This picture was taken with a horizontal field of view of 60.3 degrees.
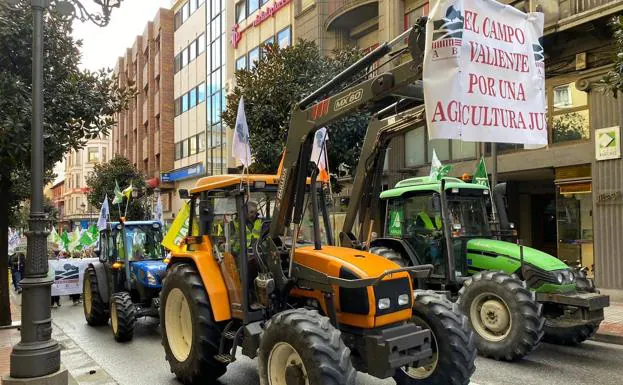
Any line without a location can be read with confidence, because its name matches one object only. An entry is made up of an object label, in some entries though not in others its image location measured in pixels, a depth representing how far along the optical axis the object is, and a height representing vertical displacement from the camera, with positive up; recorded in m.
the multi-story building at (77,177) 76.50 +5.73
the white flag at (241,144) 6.03 +0.75
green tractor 6.88 -0.75
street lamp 5.54 -0.74
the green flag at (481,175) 10.09 +0.61
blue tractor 9.67 -1.22
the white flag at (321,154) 6.18 +0.65
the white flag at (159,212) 14.53 -0.02
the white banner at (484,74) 4.15 +1.09
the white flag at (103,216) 12.62 -0.08
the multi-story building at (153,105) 41.97 +9.29
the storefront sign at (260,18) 26.38 +10.15
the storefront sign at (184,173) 35.88 +2.74
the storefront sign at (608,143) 11.98 +1.41
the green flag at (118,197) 14.09 +0.41
